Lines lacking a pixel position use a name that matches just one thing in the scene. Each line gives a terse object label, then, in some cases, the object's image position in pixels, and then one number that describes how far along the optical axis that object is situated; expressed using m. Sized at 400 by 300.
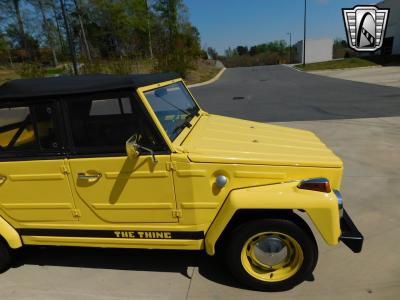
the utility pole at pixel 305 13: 39.57
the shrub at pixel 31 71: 20.19
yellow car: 2.48
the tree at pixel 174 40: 24.59
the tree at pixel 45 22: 32.16
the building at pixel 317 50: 47.62
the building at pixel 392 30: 35.03
